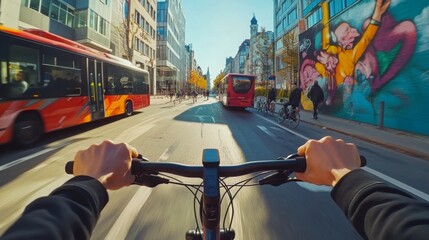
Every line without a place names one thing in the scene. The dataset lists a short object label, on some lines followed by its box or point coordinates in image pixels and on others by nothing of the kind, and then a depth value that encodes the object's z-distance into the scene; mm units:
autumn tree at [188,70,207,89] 103000
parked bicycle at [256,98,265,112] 22827
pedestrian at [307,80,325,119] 16312
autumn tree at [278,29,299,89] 37750
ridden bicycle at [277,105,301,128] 13205
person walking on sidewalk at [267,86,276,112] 19817
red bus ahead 23109
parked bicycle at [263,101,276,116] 19731
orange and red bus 7156
